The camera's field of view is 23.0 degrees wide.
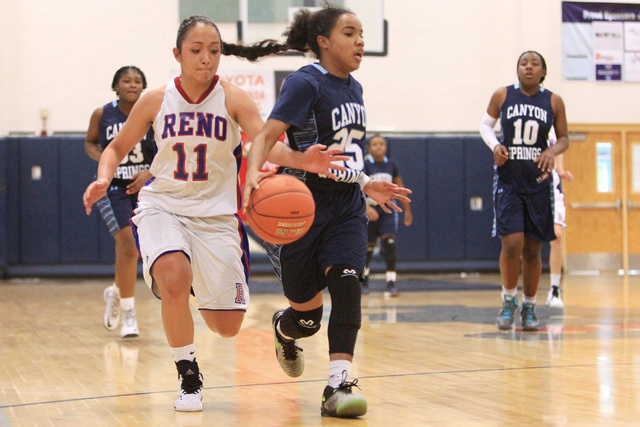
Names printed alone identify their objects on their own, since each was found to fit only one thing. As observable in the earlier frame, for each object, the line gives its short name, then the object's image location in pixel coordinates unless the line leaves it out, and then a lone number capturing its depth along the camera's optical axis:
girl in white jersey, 6.92
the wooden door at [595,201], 25.79
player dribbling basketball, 6.69
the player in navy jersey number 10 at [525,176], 11.58
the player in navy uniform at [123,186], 11.48
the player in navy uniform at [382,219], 18.69
